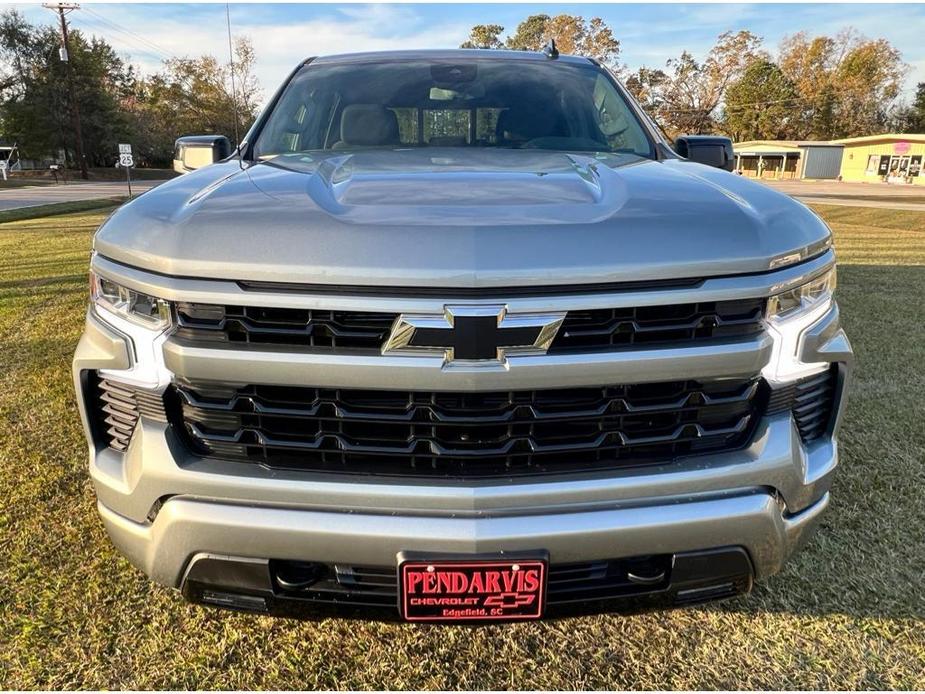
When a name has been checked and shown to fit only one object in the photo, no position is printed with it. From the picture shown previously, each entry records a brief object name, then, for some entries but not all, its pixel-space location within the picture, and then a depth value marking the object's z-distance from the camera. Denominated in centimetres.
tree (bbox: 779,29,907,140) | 6831
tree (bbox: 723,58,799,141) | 7188
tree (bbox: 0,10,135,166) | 5069
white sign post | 2241
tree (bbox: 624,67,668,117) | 7480
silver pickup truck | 150
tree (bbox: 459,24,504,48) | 7596
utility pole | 4978
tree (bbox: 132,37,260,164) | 5978
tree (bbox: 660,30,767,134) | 7388
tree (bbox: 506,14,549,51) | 7650
